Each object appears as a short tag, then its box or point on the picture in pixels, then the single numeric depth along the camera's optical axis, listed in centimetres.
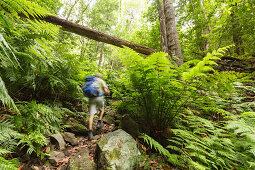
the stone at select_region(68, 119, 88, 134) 258
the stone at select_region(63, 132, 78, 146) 223
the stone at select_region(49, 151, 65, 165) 171
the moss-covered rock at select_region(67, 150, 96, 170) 158
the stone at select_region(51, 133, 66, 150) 200
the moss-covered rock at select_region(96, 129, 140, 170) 152
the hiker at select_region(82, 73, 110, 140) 296
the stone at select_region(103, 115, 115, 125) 346
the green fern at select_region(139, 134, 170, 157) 142
